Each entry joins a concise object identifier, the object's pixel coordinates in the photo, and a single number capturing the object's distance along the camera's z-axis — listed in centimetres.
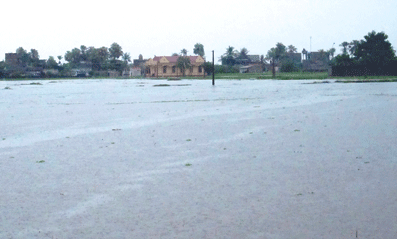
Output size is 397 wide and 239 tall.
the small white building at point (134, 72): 18912
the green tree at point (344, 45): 19062
